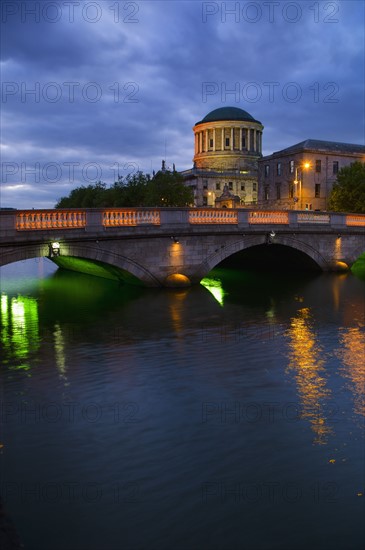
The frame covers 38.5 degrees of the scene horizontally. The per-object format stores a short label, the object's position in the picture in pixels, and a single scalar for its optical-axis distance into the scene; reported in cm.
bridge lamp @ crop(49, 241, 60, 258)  2378
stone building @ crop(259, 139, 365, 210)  7788
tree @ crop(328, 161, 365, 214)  6063
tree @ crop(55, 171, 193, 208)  7294
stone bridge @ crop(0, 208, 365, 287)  2356
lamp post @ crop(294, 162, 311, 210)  7669
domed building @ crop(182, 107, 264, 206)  12544
